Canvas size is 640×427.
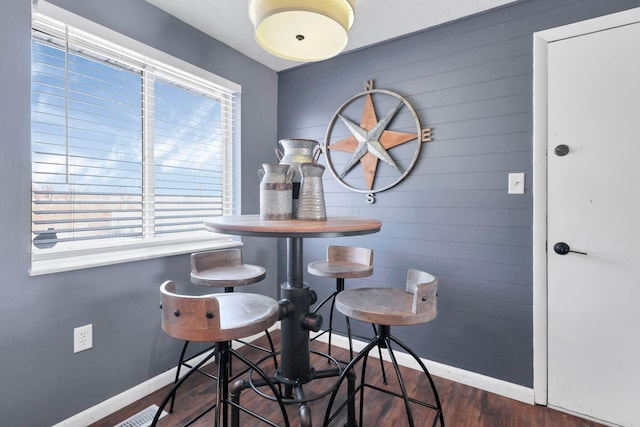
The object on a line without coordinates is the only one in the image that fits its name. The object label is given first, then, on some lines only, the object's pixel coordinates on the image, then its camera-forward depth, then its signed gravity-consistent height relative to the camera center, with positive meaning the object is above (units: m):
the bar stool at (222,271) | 1.74 -0.37
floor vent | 1.62 -1.11
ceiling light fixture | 1.14 +0.74
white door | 1.62 -0.07
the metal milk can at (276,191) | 1.40 +0.09
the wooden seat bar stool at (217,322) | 1.12 -0.43
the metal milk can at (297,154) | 1.51 +0.28
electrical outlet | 1.60 -0.66
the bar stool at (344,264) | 1.88 -0.36
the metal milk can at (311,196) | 1.43 +0.07
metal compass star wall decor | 2.25 +0.52
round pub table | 1.57 -0.57
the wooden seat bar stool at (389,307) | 1.28 -0.42
